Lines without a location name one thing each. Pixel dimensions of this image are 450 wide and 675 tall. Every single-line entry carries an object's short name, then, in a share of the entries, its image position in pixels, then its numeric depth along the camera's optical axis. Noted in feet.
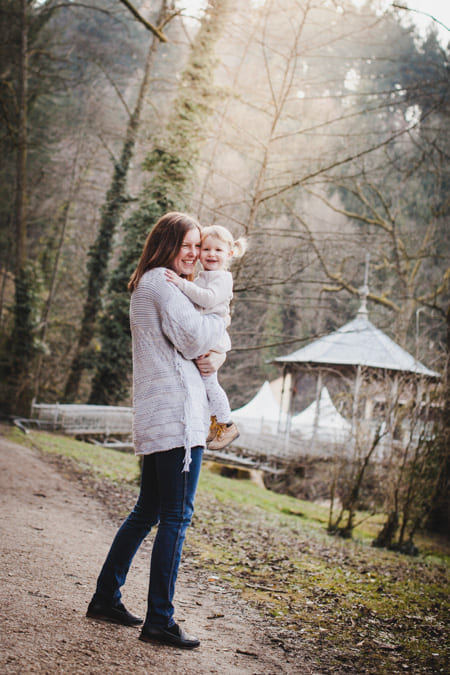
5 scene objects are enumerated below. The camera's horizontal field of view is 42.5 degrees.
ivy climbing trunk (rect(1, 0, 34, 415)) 45.48
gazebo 49.44
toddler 8.05
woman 7.59
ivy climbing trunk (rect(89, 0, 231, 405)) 25.52
